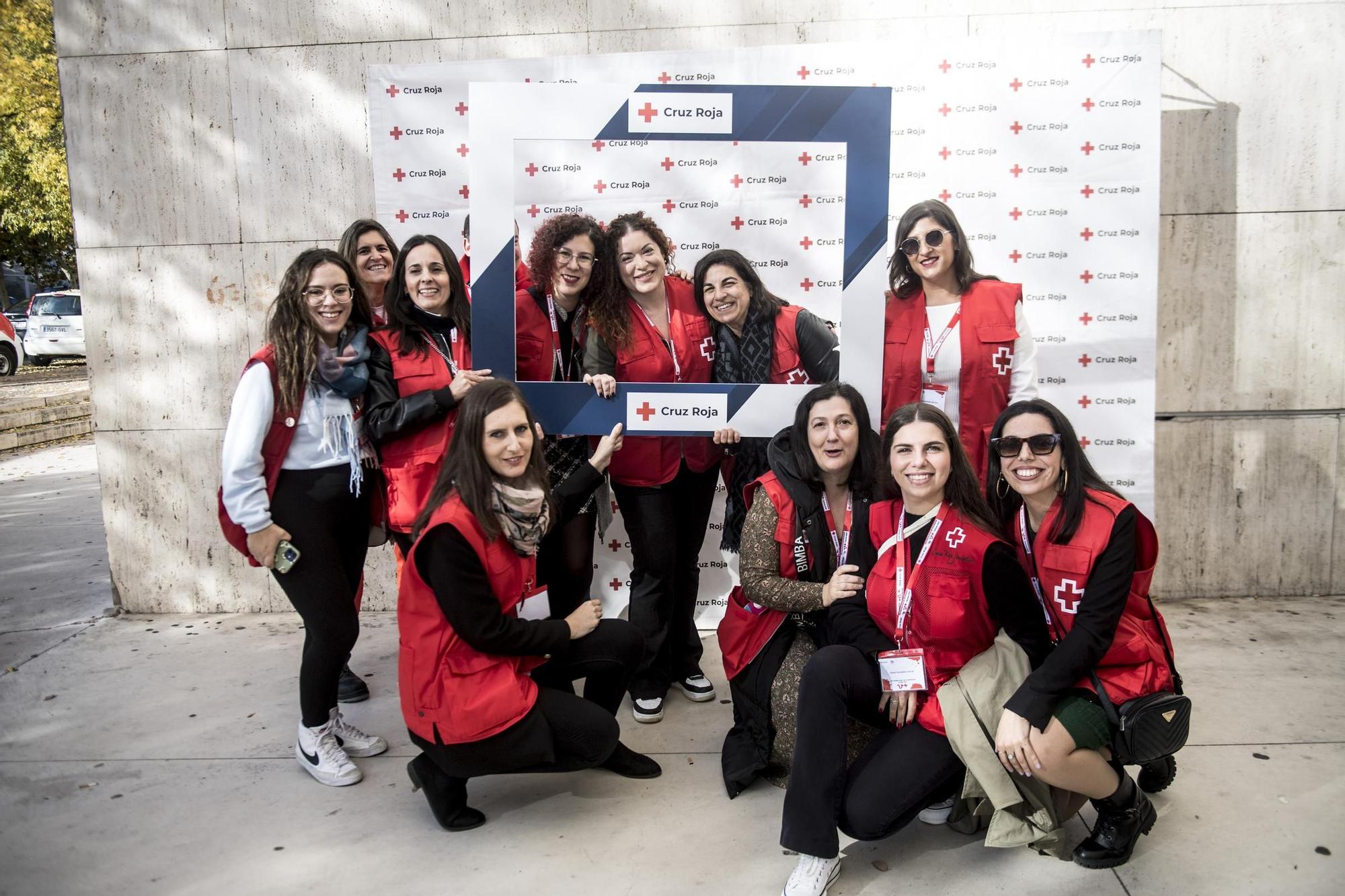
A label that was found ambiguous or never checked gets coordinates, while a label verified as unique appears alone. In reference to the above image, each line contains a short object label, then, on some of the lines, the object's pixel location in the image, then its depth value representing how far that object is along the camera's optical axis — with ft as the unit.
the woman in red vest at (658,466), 10.60
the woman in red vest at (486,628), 8.22
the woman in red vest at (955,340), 11.27
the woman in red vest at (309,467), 9.30
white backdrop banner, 12.70
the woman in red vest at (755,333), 10.77
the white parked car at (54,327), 61.05
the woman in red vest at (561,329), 10.68
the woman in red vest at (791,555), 9.32
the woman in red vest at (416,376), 10.02
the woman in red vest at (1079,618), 7.58
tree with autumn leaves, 49.16
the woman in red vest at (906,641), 7.67
